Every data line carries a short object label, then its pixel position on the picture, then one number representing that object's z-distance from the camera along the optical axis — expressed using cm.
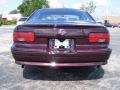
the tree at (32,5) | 3456
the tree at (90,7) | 3409
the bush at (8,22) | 3372
